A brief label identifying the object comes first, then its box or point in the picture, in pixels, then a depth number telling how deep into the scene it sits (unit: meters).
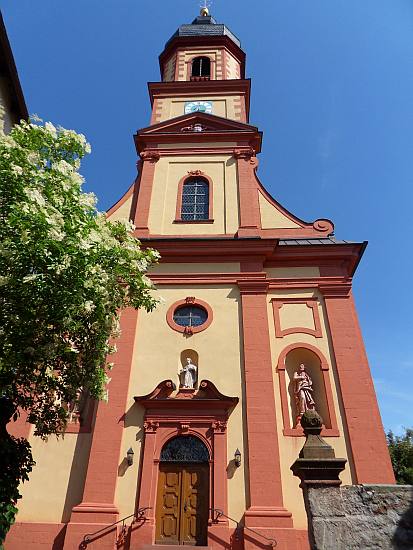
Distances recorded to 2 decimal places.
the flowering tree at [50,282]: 7.20
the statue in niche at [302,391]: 11.74
